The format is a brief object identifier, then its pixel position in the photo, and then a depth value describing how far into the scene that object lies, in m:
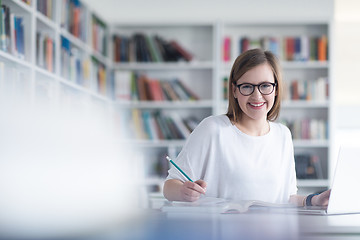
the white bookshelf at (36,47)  2.94
